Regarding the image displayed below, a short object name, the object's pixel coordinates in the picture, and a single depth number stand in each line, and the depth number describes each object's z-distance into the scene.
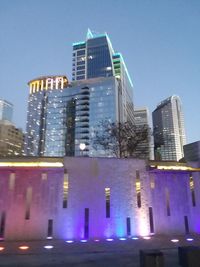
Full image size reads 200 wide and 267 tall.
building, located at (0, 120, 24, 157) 136.12
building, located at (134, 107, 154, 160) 35.25
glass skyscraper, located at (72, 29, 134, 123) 129.75
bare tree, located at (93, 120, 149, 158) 32.78
